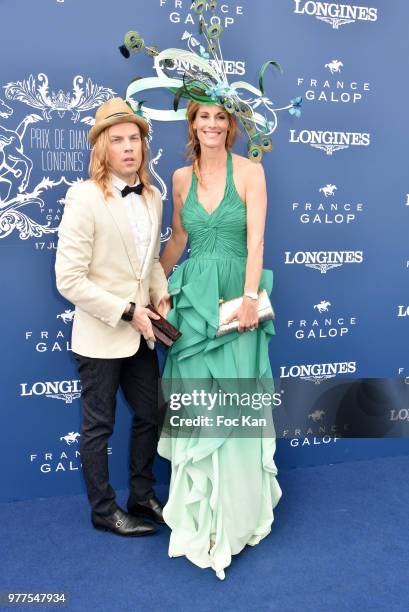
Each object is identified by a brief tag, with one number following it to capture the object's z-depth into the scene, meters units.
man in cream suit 2.27
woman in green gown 2.29
